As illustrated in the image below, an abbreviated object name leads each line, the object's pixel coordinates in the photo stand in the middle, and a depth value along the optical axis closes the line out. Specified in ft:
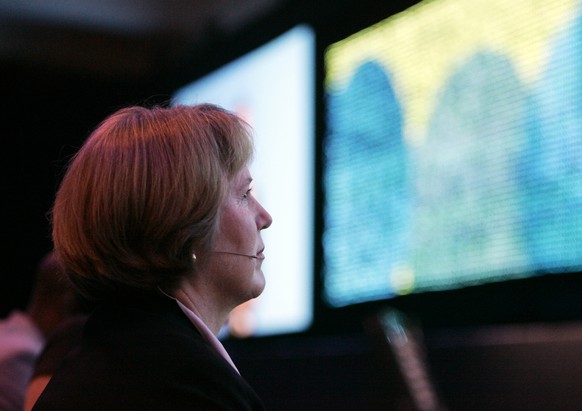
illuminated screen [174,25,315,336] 26.27
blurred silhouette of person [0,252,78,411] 18.45
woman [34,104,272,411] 9.04
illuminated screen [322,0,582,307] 18.10
